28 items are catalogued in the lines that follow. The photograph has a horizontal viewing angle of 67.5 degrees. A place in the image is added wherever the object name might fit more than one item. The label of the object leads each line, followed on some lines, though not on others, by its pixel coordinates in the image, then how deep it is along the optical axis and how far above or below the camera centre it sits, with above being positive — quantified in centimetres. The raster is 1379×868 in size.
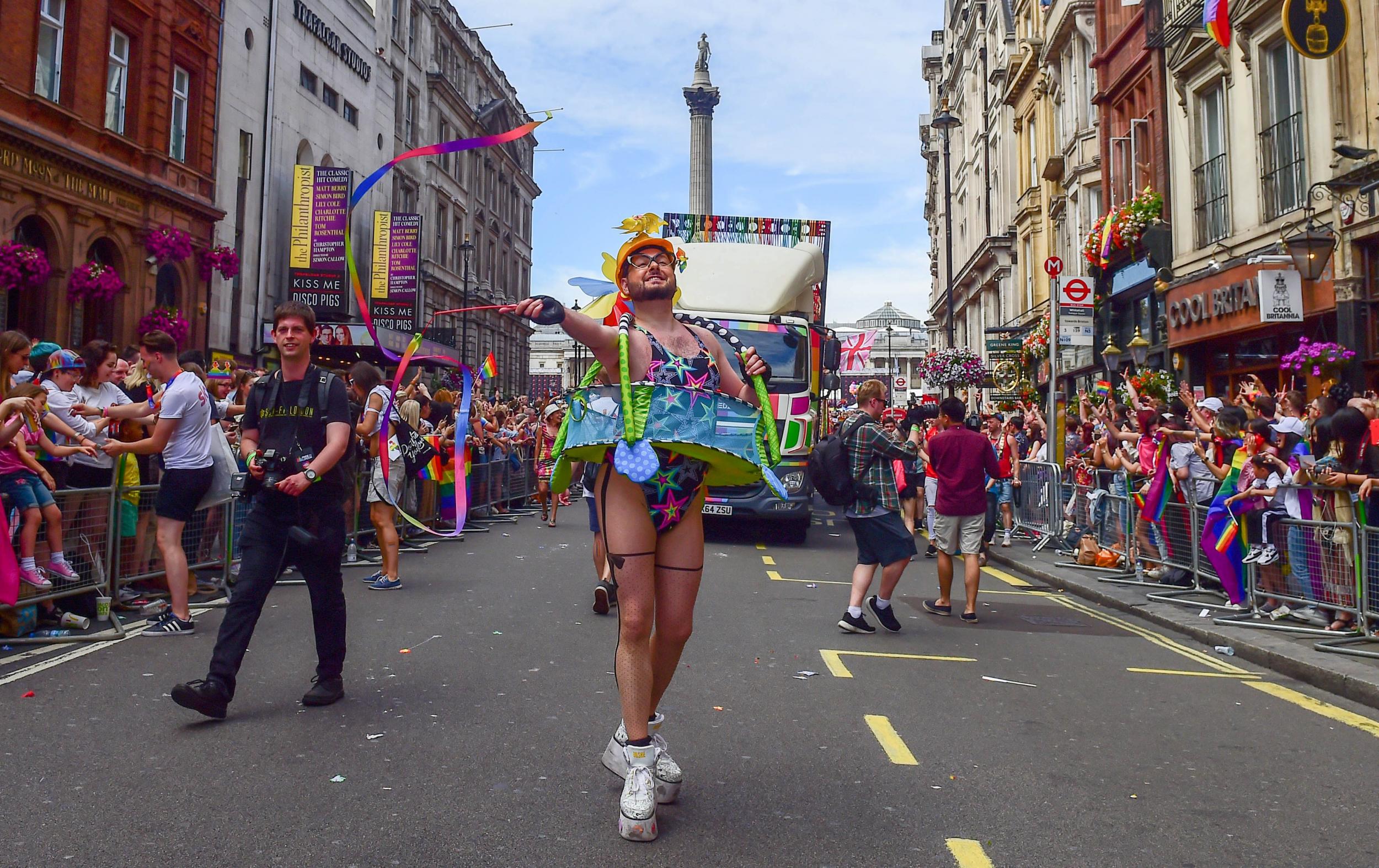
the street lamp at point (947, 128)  2650 +978
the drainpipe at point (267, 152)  2759 +914
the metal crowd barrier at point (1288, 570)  709 -58
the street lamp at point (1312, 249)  1341 +329
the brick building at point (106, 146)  1819 +688
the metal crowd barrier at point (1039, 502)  1334 -7
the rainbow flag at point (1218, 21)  1423 +663
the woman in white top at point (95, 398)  754 +70
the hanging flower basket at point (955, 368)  2948 +369
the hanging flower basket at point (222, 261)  2348 +530
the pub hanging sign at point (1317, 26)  1234 +567
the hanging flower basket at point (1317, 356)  1291 +182
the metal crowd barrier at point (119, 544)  668 -37
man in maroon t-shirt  838 +0
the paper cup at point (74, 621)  666 -83
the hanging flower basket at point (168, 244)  2134 +519
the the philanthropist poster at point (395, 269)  3297 +726
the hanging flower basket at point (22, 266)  1616 +359
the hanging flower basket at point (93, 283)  1886 +386
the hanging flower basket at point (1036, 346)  2452 +368
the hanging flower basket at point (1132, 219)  1997 +554
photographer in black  484 +1
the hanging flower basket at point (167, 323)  2066 +346
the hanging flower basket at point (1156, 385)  1720 +188
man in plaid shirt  767 -15
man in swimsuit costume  352 -12
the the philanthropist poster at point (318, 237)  2867 +712
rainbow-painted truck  1356 +227
